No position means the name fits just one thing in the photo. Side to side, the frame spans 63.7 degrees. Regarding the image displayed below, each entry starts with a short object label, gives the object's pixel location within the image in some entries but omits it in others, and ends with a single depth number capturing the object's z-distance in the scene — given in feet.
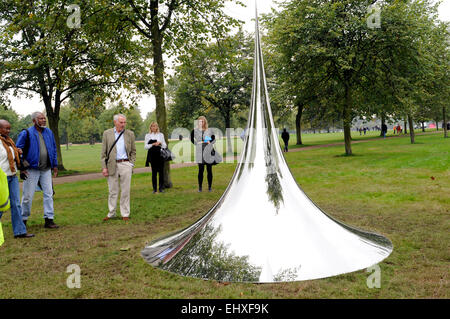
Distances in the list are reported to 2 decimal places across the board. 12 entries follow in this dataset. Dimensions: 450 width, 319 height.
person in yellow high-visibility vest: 10.02
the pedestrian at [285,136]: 87.97
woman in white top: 33.37
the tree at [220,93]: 99.14
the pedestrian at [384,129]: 136.64
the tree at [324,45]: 59.21
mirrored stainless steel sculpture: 11.41
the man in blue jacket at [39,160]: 21.36
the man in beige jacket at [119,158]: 23.47
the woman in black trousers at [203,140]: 31.91
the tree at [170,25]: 37.29
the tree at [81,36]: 31.53
